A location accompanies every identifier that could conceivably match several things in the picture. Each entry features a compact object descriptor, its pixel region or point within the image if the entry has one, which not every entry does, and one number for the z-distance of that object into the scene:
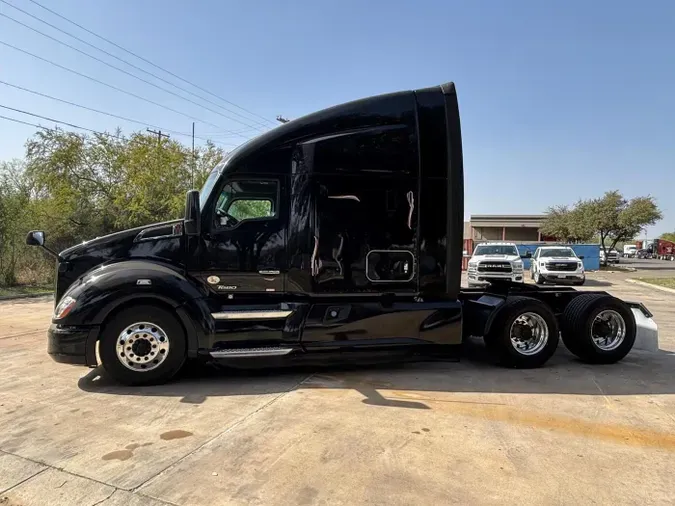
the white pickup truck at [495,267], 15.43
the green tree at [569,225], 38.34
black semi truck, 5.24
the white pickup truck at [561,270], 19.84
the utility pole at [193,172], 22.36
